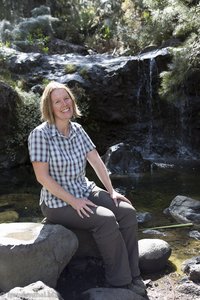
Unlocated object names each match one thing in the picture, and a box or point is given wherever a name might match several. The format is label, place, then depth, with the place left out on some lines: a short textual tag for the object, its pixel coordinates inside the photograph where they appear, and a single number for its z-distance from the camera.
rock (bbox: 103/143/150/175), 9.80
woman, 3.34
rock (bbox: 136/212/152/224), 5.86
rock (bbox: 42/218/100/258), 3.77
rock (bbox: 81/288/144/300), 3.25
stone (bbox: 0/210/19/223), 6.09
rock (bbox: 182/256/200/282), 3.80
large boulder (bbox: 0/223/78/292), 3.23
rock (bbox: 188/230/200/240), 5.12
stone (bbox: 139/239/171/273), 3.96
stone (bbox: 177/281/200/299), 3.59
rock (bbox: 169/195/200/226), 5.88
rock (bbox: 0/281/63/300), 2.88
